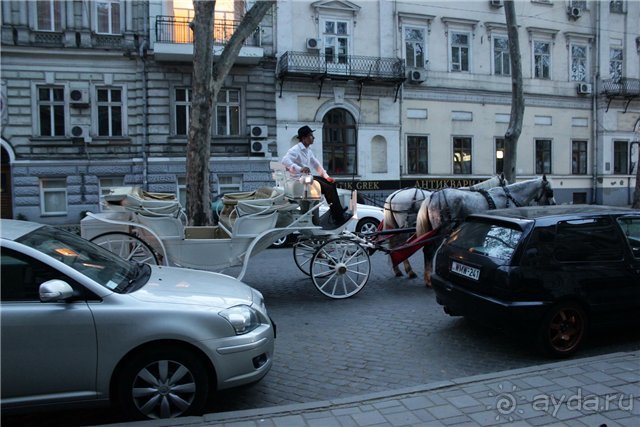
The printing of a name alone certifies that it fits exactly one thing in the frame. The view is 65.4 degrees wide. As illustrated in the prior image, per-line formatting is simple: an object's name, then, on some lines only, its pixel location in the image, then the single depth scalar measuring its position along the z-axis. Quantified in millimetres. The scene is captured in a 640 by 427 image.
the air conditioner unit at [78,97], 20453
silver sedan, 3543
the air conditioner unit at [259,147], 21891
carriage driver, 8195
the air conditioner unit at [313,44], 22719
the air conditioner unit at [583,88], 27688
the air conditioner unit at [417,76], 24219
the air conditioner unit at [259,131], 21891
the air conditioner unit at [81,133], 20359
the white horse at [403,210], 9500
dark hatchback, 5070
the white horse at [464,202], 8203
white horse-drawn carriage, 7047
